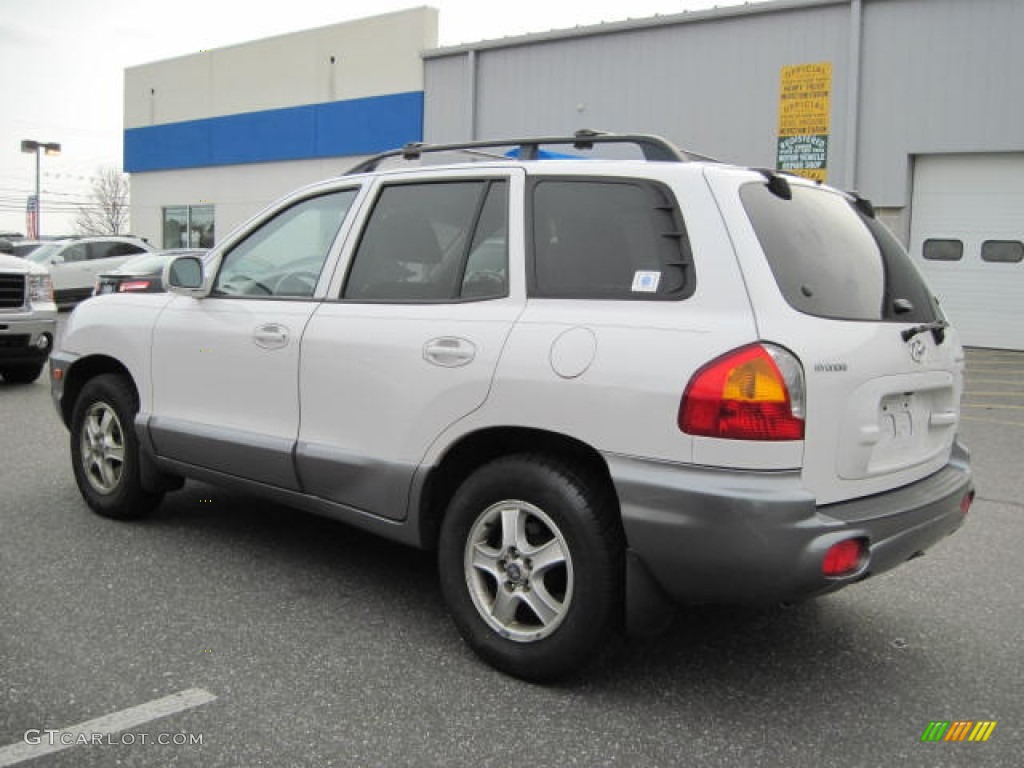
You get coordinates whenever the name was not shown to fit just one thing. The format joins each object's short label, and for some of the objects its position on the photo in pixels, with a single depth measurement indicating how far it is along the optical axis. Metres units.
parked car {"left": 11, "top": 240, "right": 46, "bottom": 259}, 23.95
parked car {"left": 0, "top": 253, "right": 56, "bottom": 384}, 10.02
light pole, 59.43
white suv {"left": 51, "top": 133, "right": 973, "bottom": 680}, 2.80
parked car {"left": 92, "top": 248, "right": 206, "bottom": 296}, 14.12
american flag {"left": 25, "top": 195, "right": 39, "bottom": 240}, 79.97
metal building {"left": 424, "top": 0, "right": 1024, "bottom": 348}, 15.27
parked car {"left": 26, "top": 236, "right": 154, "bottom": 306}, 20.48
